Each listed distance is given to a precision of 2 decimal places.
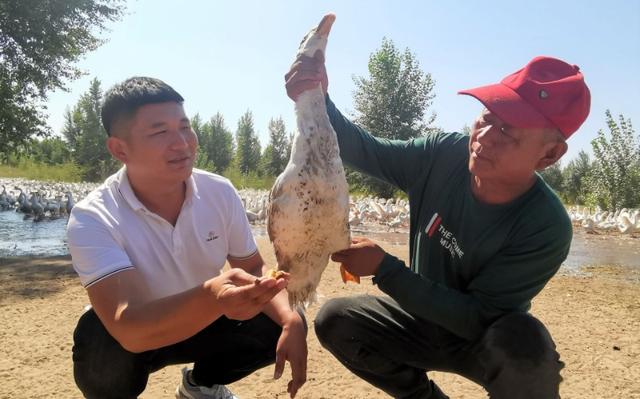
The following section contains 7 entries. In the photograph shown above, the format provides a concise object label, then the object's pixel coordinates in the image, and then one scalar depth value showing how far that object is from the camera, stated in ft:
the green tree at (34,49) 41.63
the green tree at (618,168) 68.23
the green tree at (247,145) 85.44
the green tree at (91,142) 119.44
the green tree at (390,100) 73.82
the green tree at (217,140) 113.24
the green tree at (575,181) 93.49
